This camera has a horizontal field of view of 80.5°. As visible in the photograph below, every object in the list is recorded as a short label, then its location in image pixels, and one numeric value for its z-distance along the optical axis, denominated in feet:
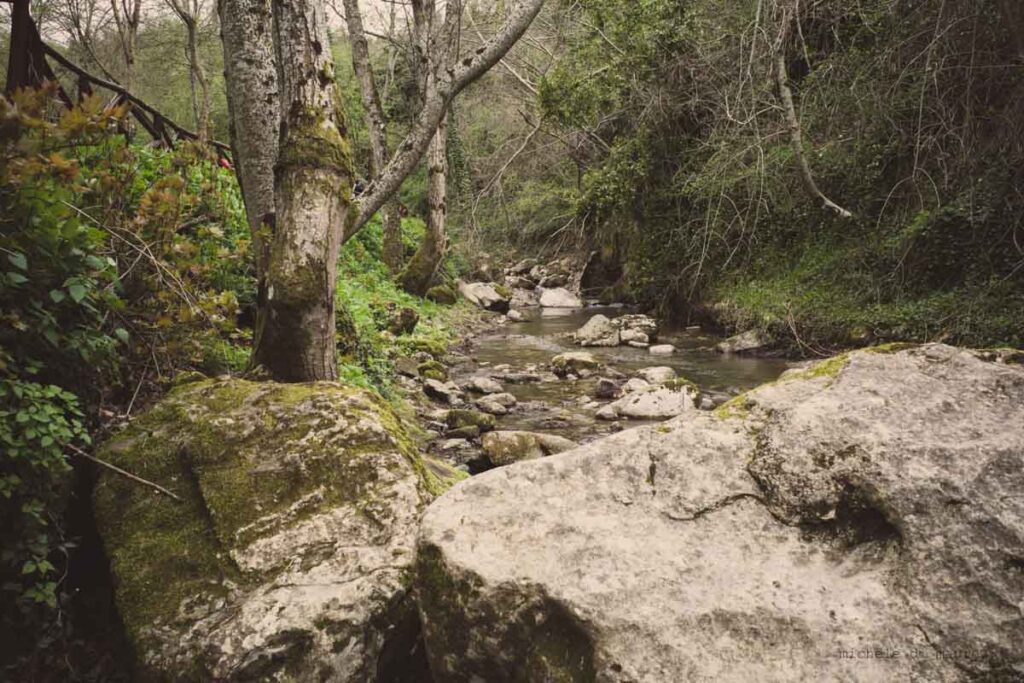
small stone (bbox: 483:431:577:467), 16.92
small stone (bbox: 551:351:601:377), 29.76
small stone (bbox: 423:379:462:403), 24.48
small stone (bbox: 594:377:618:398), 25.66
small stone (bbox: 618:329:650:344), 38.63
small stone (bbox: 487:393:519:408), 23.99
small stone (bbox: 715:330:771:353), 33.94
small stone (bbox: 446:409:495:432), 20.42
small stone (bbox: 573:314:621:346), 37.91
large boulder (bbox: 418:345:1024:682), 4.77
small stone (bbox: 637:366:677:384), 27.66
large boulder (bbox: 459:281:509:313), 53.16
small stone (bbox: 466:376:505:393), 26.45
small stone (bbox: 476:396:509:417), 23.13
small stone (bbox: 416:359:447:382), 26.99
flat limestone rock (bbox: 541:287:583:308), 57.36
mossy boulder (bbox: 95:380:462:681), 6.18
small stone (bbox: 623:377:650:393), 25.15
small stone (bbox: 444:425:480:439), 19.49
